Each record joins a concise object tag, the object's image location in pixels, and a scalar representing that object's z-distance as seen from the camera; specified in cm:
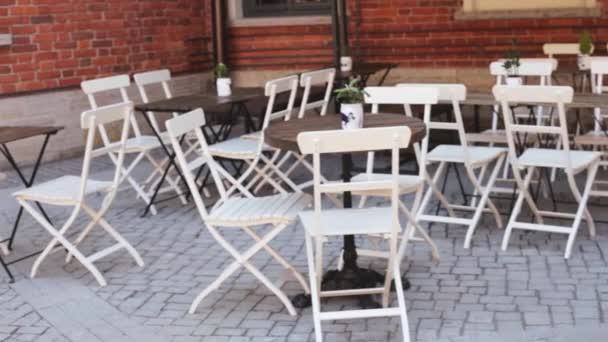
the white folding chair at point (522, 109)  664
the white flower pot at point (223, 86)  743
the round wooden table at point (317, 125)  466
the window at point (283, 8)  1116
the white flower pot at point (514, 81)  644
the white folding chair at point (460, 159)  569
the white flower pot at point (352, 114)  480
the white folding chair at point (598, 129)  632
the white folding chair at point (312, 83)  701
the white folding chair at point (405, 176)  500
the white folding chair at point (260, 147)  656
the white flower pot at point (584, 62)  784
